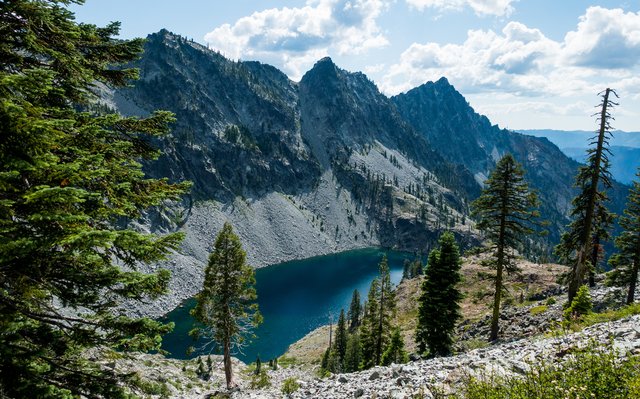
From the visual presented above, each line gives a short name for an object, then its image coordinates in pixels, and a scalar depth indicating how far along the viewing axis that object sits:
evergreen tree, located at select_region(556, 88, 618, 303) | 25.48
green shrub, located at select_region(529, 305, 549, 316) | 35.52
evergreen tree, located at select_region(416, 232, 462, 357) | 34.84
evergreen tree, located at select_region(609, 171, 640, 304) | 36.03
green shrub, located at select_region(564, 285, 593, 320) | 23.73
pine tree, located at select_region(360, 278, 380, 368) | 44.78
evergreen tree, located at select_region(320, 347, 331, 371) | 61.96
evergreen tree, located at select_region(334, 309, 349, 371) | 69.71
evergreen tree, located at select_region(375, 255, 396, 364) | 43.06
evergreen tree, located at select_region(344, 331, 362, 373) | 61.84
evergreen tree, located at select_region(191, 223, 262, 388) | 28.45
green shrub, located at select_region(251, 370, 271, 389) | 25.70
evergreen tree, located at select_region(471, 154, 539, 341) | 29.17
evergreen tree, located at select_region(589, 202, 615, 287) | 31.72
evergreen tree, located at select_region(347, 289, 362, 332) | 97.49
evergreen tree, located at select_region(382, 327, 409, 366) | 38.50
